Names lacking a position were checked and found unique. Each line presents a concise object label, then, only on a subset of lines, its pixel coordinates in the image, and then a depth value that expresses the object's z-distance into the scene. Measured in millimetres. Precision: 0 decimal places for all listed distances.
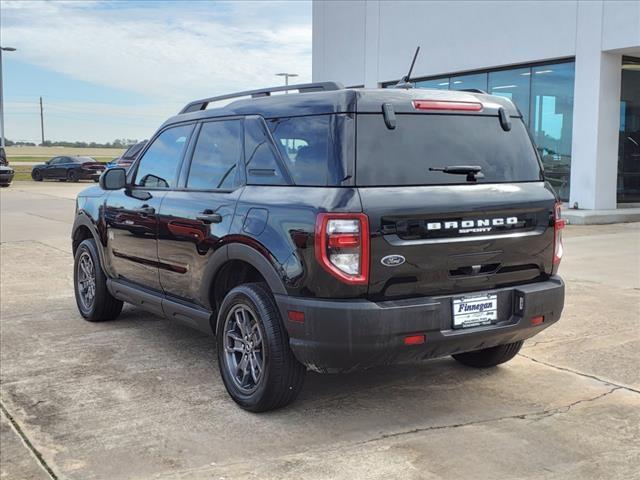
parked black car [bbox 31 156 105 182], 35812
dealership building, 14859
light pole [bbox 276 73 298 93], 40912
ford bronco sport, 3693
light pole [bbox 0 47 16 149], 39375
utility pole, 92250
